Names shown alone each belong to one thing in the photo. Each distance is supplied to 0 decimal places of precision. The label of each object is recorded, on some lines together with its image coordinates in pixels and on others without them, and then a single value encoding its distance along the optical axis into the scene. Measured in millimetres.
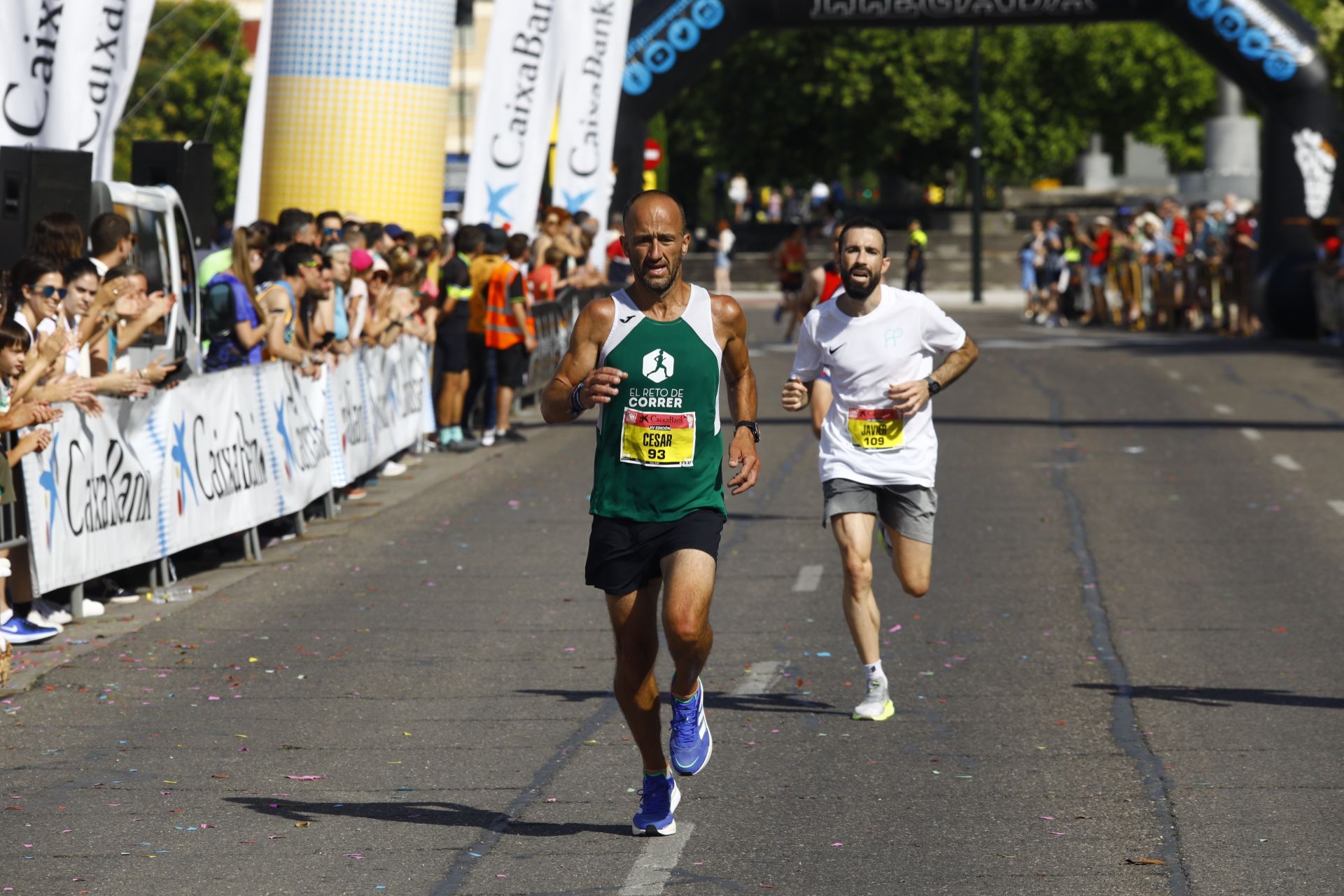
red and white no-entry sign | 43188
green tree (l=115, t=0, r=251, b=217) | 80438
